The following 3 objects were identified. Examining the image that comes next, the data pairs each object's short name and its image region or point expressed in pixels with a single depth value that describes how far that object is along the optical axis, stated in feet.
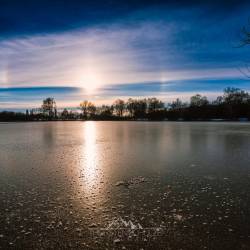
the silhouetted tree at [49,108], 414.64
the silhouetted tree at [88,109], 456.86
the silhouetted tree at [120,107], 451.53
